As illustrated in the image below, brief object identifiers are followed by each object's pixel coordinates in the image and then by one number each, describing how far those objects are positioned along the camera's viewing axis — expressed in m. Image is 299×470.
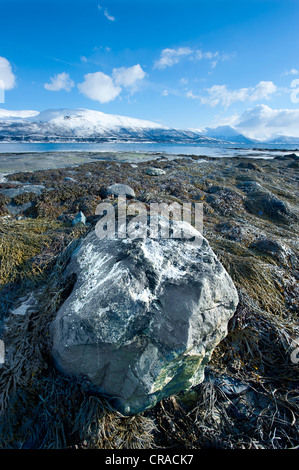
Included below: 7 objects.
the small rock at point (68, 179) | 7.98
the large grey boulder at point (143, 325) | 1.52
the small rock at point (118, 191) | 5.82
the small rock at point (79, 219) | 3.97
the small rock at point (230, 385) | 1.81
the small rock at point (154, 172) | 10.23
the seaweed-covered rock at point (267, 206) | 5.29
